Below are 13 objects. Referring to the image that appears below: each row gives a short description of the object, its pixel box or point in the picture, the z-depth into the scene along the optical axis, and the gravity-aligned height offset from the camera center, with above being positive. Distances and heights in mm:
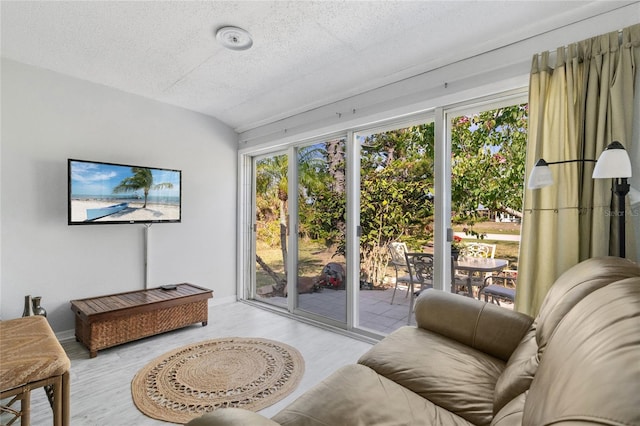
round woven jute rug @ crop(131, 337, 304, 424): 1938 -1205
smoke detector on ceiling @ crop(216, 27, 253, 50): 2166 +1289
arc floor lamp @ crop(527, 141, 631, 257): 1444 +206
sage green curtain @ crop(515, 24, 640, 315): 1728 +431
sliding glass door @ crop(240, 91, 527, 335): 2398 +67
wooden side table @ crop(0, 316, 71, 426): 1372 -724
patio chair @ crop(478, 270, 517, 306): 2322 -569
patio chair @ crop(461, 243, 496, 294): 2428 -296
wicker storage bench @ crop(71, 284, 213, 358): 2619 -944
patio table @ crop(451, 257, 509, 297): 2393 -406
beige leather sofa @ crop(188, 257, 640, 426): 561 -601
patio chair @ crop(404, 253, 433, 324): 2740 -524
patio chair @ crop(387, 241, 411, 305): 2951 -461
